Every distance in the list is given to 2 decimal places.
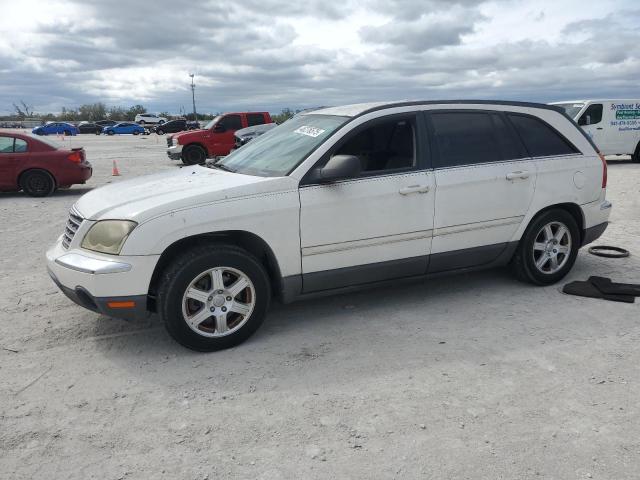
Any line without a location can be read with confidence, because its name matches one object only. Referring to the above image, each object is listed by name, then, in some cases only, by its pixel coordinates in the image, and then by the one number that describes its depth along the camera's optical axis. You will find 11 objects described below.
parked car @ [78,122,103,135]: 61.53
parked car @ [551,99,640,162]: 16.14
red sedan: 11.20
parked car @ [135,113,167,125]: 68.06
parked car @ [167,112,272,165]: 18.41
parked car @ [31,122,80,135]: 54.08
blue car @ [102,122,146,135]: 56.44
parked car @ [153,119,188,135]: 52.69
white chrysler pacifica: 3.66
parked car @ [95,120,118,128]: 67.34
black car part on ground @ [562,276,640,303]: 4.75
